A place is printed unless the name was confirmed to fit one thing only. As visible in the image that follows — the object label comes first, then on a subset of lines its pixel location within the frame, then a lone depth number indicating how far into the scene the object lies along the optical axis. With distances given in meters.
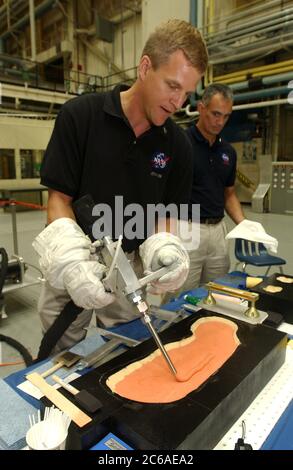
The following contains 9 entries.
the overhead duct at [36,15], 7.06
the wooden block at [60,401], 0.53
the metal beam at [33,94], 5.68
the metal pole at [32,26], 6.76
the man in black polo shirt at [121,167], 0.76
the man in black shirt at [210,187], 1.67
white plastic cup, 0.48
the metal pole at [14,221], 2.39
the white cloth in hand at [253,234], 1.34
